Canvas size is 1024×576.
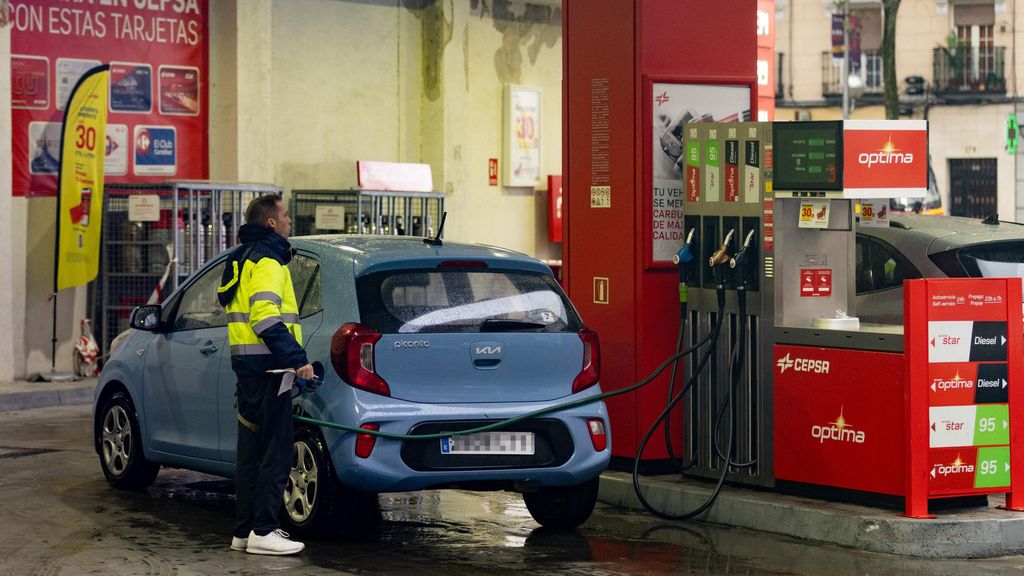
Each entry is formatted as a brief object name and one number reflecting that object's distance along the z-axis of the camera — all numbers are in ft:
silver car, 38.47
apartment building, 176.04
